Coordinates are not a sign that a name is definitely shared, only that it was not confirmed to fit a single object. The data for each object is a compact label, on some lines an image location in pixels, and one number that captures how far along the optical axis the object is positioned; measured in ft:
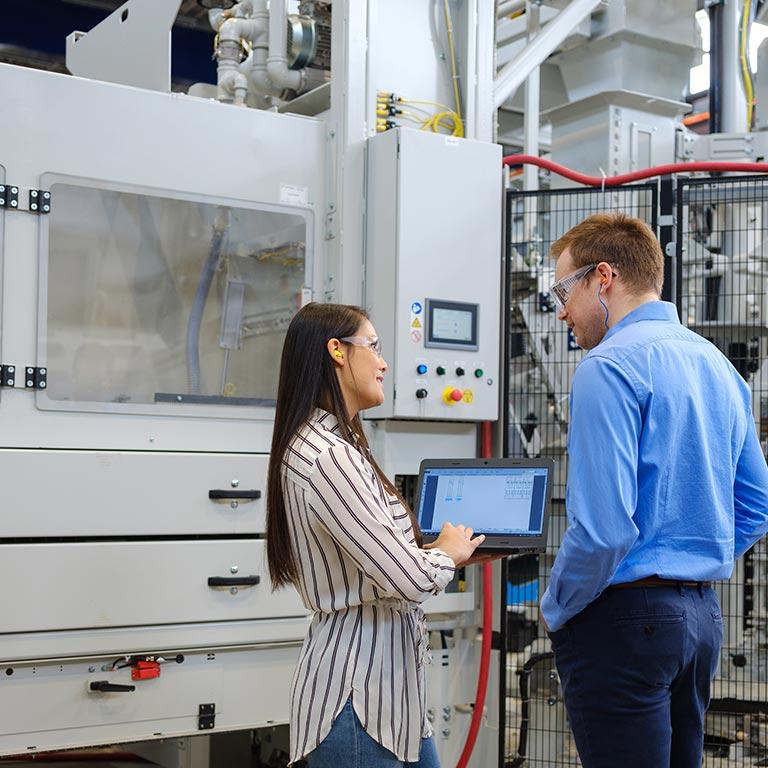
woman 6.00
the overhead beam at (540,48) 12.13
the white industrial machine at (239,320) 9.37
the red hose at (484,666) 11.04
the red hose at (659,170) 11.21
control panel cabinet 10.50
